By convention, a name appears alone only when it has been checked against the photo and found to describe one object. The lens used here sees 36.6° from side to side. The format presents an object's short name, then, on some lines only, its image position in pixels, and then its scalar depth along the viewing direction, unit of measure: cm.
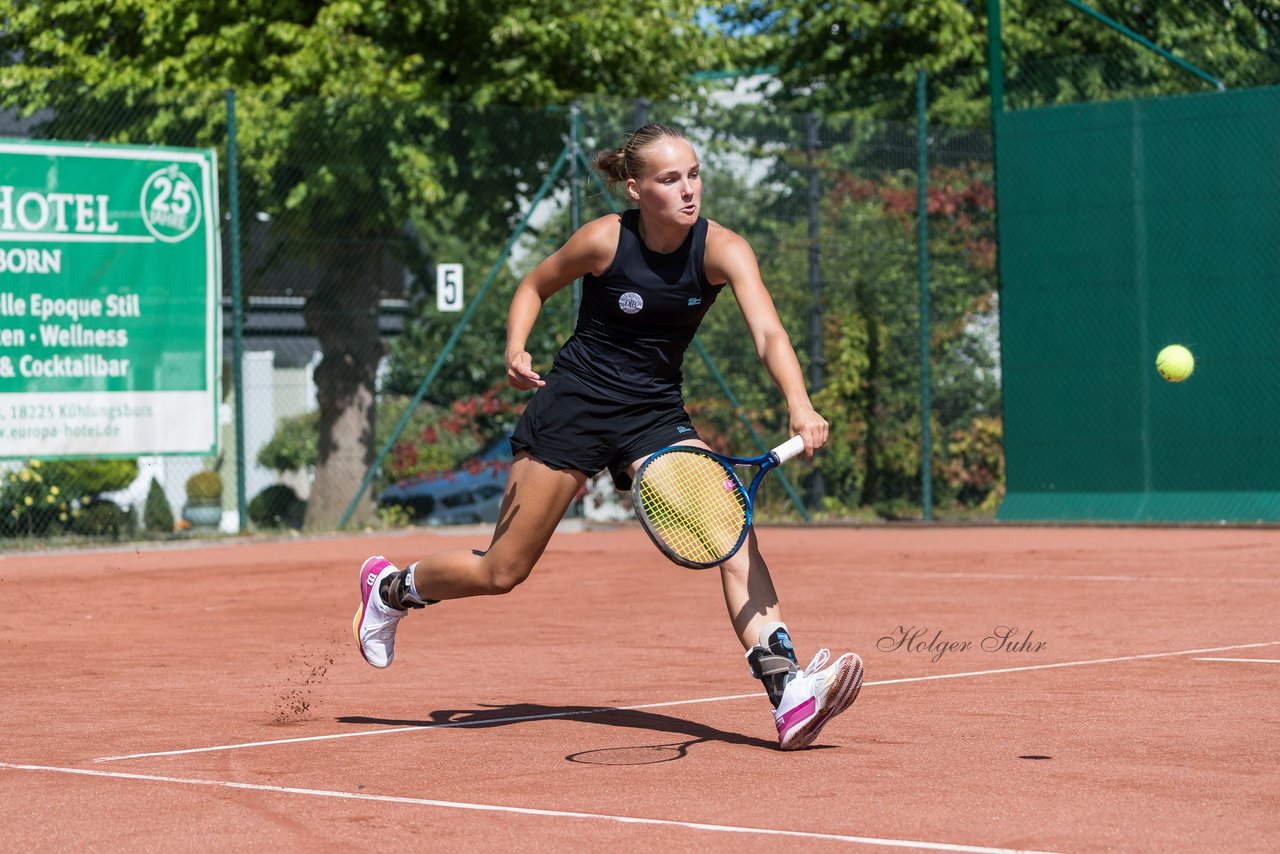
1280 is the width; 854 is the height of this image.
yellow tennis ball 1076
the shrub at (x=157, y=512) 1586
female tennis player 553
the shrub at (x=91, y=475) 1389
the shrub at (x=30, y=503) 1363
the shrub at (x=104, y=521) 1418
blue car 1597
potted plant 1518
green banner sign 1345
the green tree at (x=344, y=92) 1509
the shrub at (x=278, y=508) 1588
